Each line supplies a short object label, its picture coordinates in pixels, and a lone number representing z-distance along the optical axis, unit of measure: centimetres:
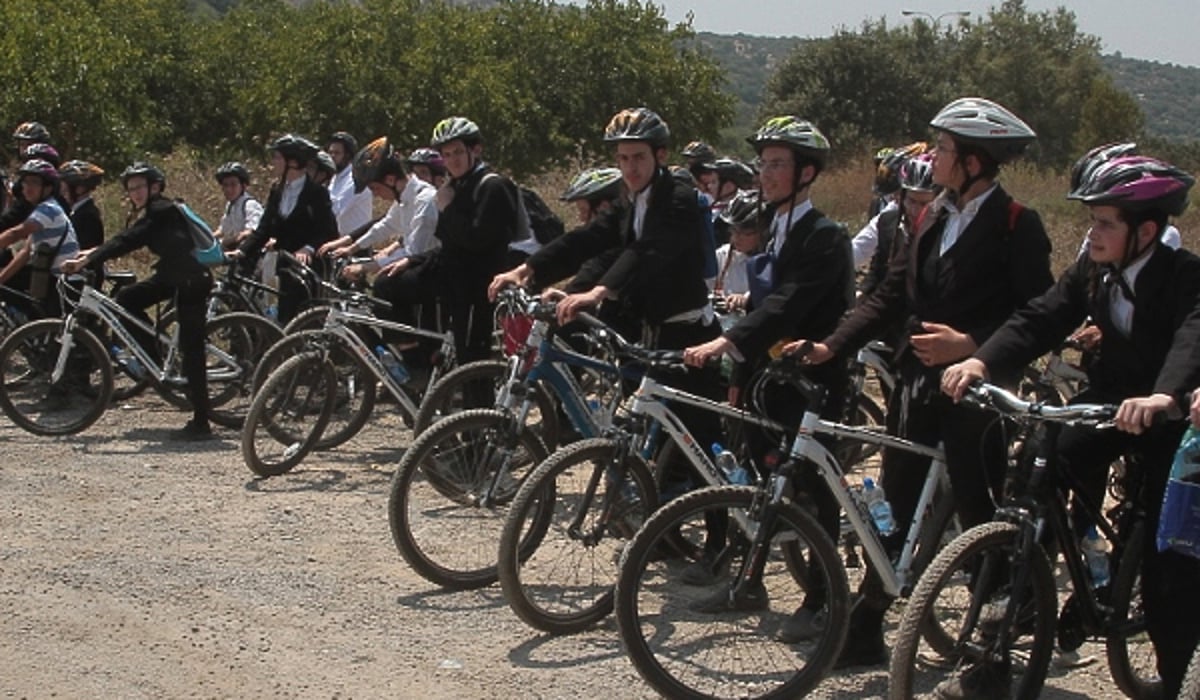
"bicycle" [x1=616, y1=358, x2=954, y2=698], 526
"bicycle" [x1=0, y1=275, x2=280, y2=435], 986
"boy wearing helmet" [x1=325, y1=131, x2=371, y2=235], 1163
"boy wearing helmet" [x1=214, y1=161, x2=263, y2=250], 1206
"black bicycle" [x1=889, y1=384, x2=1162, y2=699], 472
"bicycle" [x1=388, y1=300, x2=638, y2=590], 667
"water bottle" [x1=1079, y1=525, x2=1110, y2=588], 511
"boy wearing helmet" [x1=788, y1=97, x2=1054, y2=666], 524
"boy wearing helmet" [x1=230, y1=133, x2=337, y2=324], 1123
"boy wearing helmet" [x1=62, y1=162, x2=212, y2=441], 973
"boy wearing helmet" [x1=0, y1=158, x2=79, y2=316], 1061
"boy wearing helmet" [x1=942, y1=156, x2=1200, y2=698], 470
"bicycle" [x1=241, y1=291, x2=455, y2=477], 869
